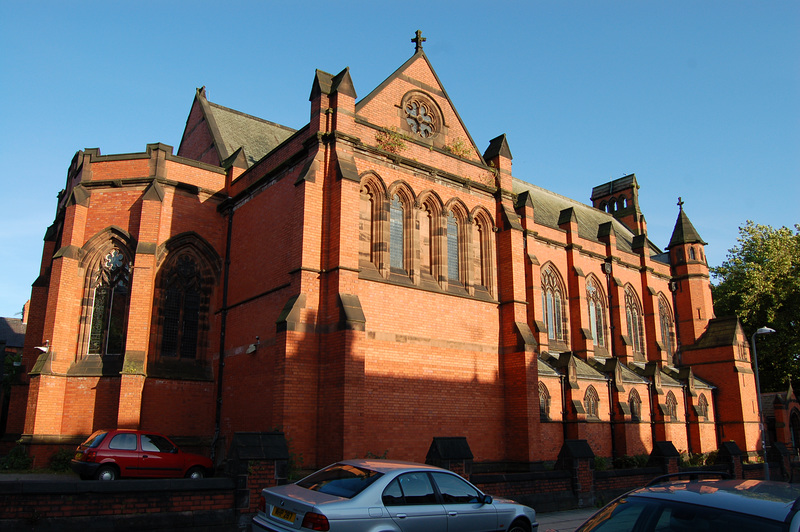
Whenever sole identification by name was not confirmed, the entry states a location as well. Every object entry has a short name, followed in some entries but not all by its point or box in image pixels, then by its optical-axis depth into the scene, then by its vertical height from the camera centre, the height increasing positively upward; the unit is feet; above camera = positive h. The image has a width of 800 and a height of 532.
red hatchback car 43.39 -4.03
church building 51.83 +10.79
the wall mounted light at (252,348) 57.31 +5.36
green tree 120.47 +21.99
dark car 12.58 -2.27
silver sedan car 21.35 -3.79
